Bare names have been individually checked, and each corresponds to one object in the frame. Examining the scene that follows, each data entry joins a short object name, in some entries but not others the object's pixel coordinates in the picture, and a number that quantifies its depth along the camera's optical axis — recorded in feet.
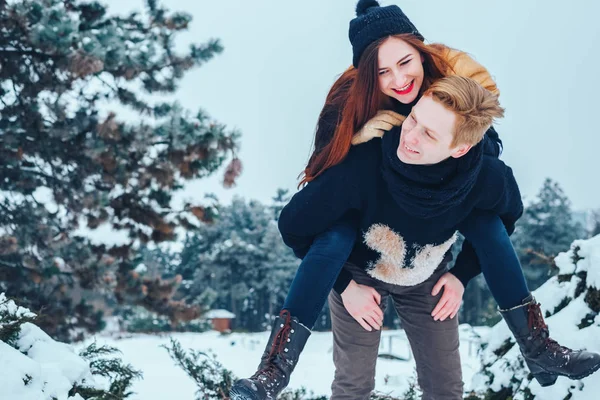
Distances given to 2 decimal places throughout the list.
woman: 6.70
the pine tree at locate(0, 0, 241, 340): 19.94
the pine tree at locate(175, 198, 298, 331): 81.15
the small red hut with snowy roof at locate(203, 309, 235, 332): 79.97
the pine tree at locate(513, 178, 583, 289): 82.12
